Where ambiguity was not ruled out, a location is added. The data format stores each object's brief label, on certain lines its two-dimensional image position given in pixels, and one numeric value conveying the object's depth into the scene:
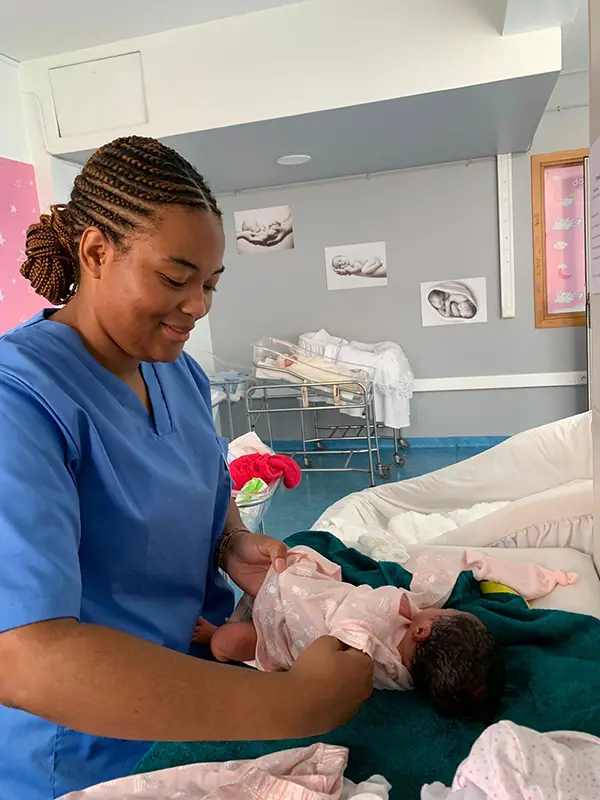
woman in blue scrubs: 0.59
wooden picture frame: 4.19
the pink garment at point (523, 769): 0.69
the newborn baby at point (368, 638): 1.09
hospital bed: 1.67
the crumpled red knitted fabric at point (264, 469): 2.10
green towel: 0.90
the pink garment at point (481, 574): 1.46
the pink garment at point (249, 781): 0.76
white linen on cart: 4.29
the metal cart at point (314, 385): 4.08
